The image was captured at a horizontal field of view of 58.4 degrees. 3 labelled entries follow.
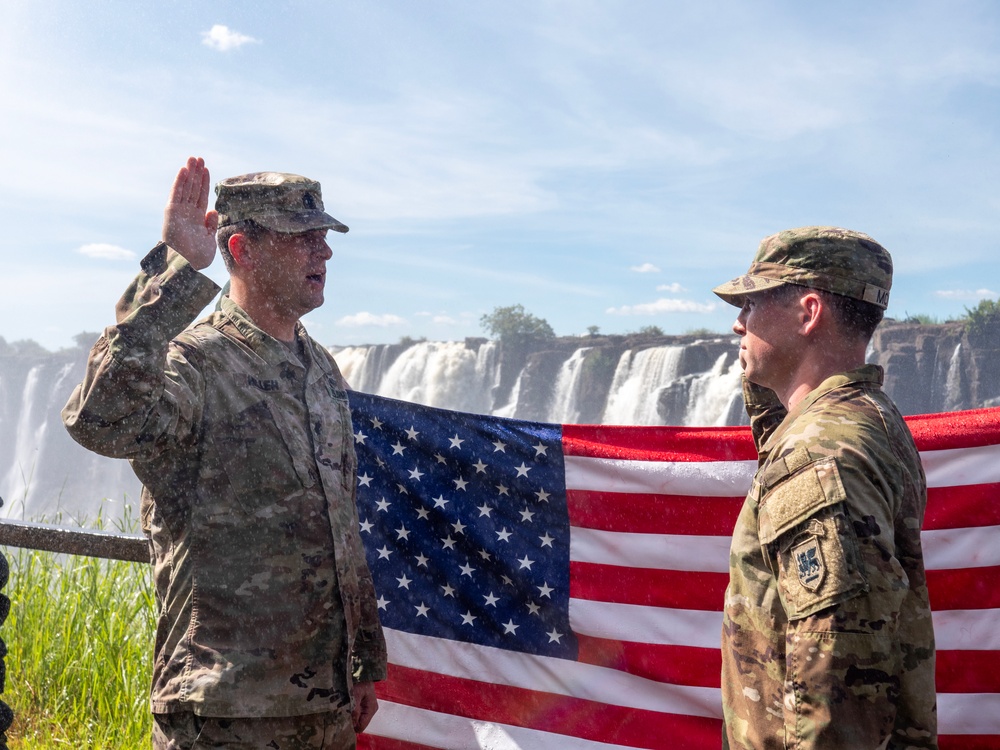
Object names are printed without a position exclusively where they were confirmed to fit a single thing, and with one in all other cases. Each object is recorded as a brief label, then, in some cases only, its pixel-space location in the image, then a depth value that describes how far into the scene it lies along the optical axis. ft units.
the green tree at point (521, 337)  141.90
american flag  10.55
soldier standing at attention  5.40
